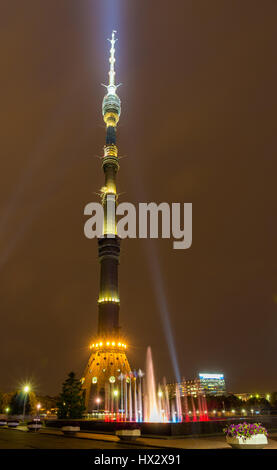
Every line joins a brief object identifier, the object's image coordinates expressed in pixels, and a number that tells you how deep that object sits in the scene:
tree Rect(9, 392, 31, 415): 86.36
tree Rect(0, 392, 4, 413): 97.07
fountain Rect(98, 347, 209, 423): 49.19
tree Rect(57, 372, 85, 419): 54.75
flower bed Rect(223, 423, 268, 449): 19.28
